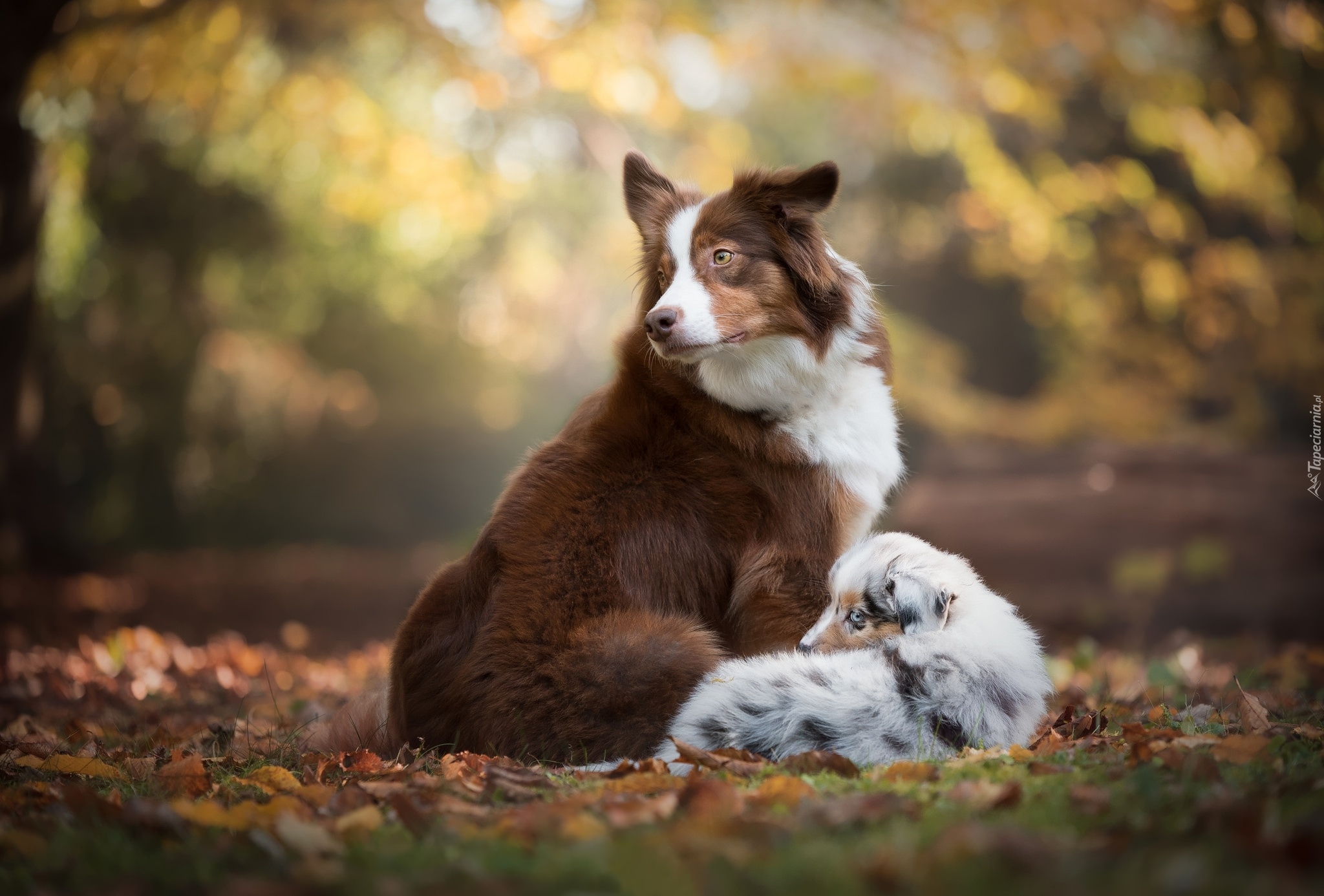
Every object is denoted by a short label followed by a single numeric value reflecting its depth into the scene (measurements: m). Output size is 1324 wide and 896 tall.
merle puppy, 3.47
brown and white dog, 3.74
